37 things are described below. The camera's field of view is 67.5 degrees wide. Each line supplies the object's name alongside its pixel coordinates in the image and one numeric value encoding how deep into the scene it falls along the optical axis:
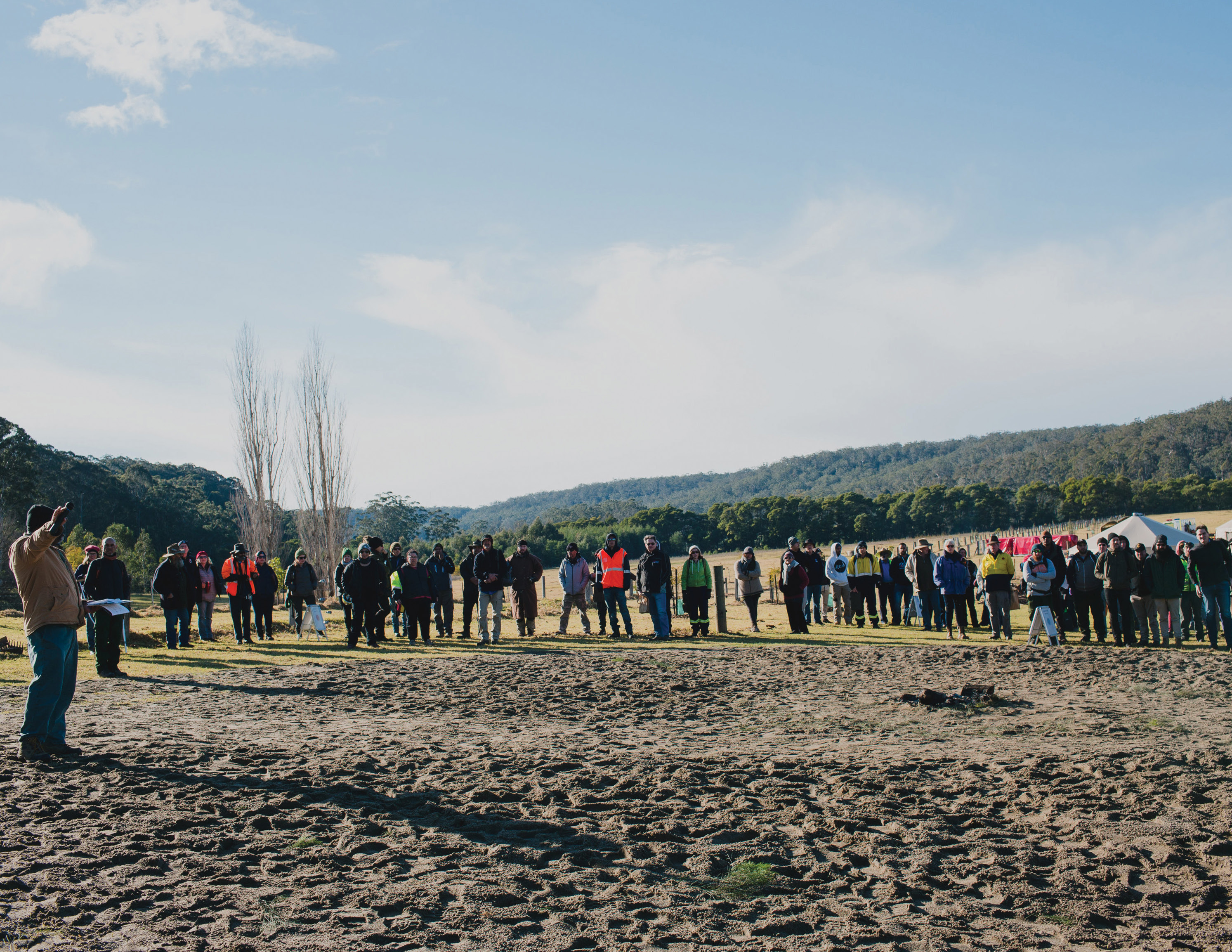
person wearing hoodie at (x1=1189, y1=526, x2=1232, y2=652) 12.59
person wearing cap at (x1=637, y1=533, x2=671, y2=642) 15.21
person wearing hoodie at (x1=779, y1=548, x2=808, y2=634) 15.47
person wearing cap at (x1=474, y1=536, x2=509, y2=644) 14.93
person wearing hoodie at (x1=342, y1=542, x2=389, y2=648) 14.00
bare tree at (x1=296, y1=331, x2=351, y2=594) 34.72
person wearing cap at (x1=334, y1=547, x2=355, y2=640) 14.53
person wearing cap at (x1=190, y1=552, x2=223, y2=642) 15.31
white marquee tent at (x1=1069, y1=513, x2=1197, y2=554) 19.78
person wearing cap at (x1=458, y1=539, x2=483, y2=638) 15.62
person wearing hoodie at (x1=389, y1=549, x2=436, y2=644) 14.92
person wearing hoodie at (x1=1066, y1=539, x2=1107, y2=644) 13.49
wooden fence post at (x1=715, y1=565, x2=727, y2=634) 16.75
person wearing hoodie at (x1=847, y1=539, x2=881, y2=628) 16.78
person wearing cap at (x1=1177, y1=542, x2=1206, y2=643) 13.68
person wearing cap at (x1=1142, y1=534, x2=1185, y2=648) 12.86
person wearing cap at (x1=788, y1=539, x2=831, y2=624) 16.47
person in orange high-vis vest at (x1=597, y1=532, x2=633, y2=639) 15.60
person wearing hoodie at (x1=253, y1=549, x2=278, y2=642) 15.84
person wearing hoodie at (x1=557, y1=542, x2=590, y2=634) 15.98
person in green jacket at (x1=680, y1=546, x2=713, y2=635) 16.03
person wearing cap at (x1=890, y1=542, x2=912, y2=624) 16.81
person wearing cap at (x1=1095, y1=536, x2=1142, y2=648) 12.86
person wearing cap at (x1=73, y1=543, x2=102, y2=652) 12.14
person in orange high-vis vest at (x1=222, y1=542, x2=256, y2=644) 15.54
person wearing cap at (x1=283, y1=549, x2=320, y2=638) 16.08
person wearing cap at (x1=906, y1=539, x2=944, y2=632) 15.73
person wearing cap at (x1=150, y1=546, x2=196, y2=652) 13.72
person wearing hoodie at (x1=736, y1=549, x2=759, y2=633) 16.58
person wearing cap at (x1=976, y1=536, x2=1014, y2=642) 14.47
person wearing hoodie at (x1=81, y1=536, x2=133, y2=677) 10.98
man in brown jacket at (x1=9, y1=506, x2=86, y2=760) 6.42
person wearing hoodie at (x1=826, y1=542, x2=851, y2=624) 16.78
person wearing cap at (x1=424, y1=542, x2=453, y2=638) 15.83
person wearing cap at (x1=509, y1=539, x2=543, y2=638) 15.32
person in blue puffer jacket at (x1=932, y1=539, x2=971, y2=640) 14.75
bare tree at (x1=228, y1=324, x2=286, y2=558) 35.00
